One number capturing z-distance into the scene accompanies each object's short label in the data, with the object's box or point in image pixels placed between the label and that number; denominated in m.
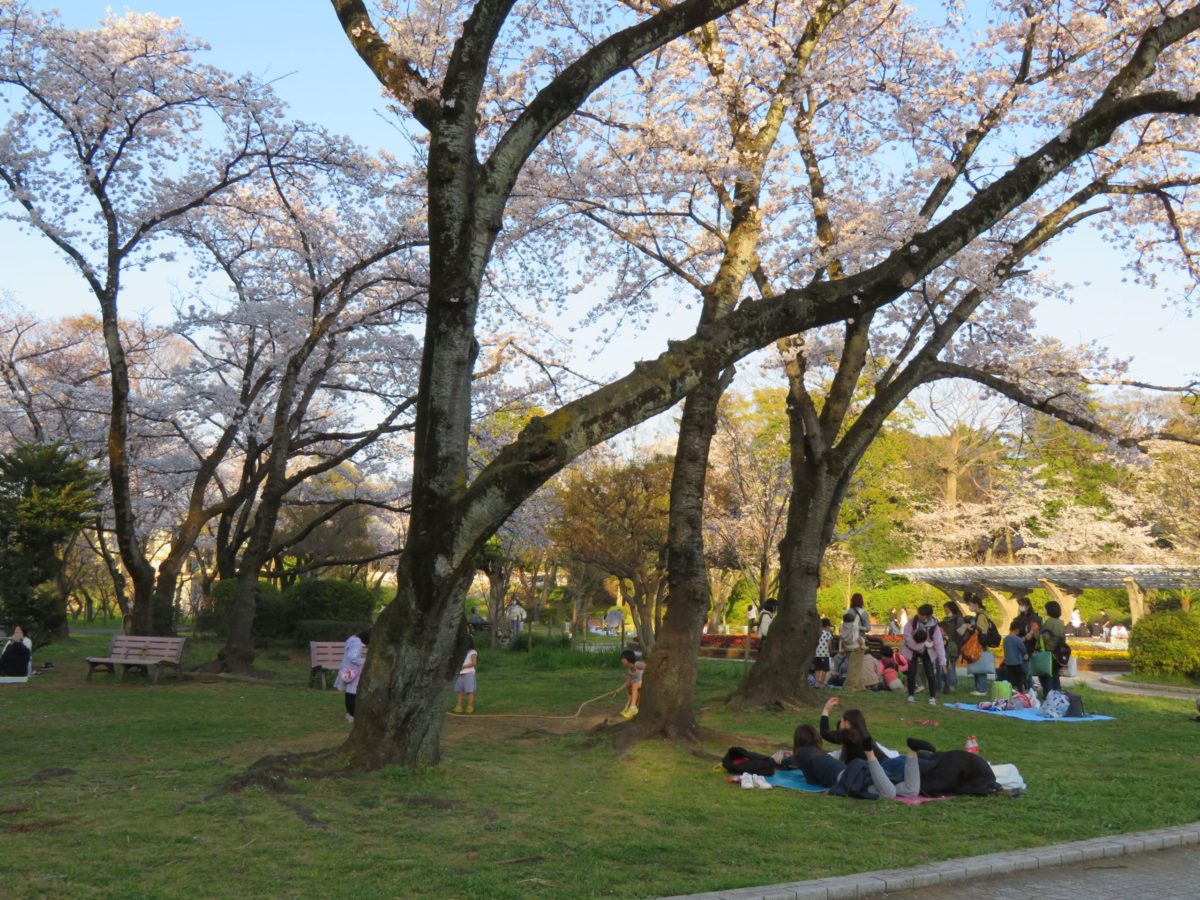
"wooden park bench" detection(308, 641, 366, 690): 17.02
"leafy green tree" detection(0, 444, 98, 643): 18.31
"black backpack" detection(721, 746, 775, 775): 8.77
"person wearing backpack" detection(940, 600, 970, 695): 17.72
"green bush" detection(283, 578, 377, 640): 27.19
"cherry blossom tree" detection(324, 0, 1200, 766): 7.79
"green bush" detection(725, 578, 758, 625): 44.72
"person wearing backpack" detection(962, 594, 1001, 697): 17.67
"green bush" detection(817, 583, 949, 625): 41.47
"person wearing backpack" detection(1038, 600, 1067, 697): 16.47
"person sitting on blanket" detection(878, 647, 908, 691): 17.88
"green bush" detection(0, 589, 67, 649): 18.56
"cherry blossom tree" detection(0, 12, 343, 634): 16.56
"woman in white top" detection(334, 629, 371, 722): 11.71
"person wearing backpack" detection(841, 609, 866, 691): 17.67
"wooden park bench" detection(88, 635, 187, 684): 16.86
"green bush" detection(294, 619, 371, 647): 24.67
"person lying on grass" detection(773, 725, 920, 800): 8.05
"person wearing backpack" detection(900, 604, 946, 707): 15.88
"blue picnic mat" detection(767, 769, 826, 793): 8.60
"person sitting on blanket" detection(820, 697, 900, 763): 8.34
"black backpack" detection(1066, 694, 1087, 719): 14.51
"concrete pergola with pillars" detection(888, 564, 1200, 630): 26.78
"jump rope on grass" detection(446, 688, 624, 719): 13.45
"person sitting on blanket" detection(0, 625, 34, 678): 15.84
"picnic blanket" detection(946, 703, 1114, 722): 14.16
